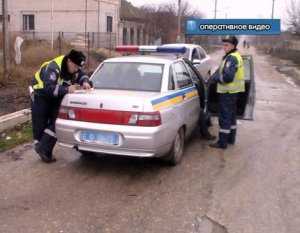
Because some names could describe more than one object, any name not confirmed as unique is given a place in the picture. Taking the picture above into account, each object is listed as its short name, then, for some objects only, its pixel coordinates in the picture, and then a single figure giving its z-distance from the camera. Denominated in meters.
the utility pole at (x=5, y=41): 12.25
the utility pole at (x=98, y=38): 36.22
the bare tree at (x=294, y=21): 36.50
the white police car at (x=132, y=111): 5.41
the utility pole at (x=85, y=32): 35.09
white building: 37.31
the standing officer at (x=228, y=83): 7.00
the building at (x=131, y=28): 43.19
